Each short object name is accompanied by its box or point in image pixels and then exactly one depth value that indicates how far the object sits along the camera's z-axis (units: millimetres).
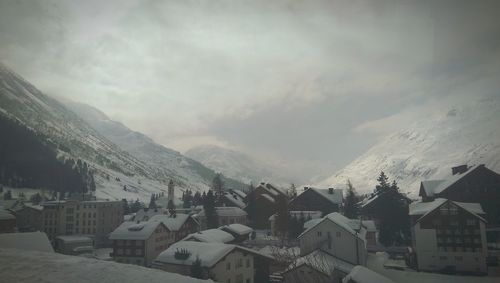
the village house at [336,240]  48188
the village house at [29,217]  78731
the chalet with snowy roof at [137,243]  57828
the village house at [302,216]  73125
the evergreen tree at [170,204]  144850
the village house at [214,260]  36406
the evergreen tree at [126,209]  122325
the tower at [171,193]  158500
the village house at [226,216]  83375
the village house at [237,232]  55841
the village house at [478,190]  60906
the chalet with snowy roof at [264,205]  88438
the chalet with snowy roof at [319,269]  36375
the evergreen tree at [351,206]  82562
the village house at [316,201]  84562
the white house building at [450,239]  44125
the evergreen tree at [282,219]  70225
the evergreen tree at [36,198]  117306
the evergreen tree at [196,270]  35000
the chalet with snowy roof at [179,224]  68938
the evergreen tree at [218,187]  107325
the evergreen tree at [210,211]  81681
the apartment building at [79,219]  87500
